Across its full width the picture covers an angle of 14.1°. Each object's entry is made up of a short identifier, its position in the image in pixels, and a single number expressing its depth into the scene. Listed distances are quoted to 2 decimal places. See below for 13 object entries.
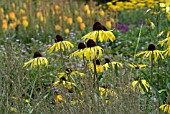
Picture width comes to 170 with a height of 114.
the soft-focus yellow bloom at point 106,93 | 4.44
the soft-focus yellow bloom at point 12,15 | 11.66
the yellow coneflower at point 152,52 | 5.26
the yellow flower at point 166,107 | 4.76
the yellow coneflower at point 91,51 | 4.69
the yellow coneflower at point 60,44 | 5.24
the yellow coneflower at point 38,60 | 5.28
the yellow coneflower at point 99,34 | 4.76
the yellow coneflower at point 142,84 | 5.16
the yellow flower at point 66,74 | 5.13
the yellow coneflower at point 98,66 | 5.42
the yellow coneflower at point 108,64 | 5.24
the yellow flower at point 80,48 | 4.84
